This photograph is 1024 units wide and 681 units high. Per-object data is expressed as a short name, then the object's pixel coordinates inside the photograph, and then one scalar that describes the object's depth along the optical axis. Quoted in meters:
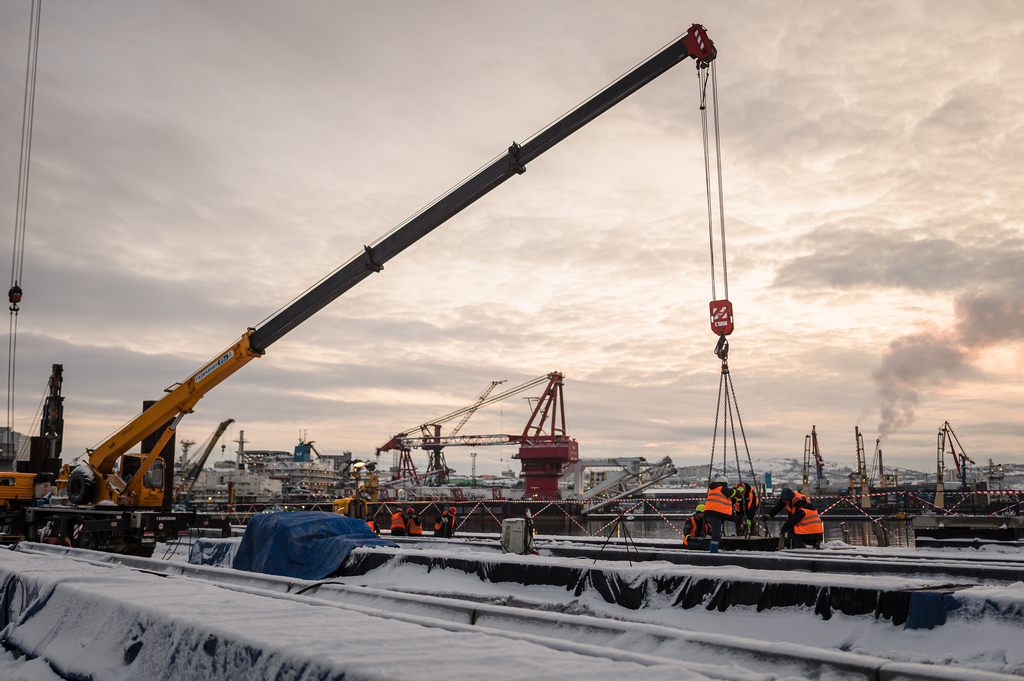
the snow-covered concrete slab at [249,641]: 3.14
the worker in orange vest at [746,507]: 13.07
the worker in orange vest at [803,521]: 12.32
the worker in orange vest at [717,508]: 11.67
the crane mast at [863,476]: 66.19
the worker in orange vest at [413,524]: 18.88
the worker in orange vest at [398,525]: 18.48
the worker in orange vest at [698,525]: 13.86
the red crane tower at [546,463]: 64.62
